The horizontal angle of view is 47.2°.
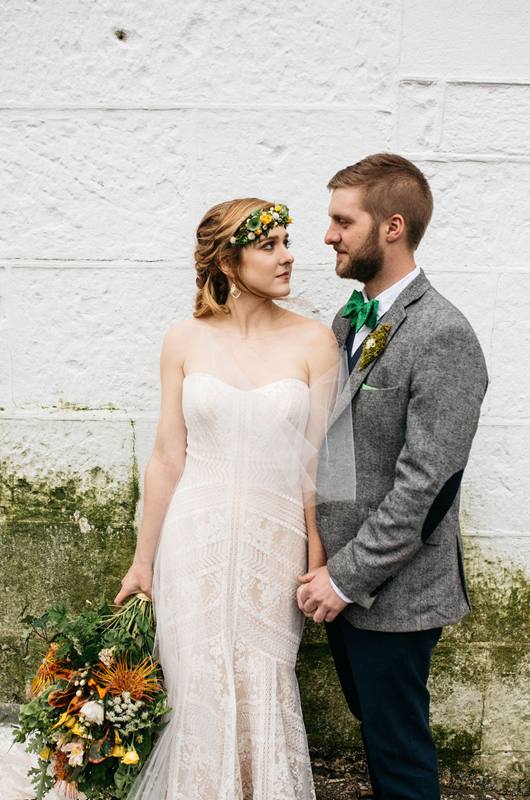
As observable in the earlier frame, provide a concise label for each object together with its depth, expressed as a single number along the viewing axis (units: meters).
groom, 1.74
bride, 2.02
